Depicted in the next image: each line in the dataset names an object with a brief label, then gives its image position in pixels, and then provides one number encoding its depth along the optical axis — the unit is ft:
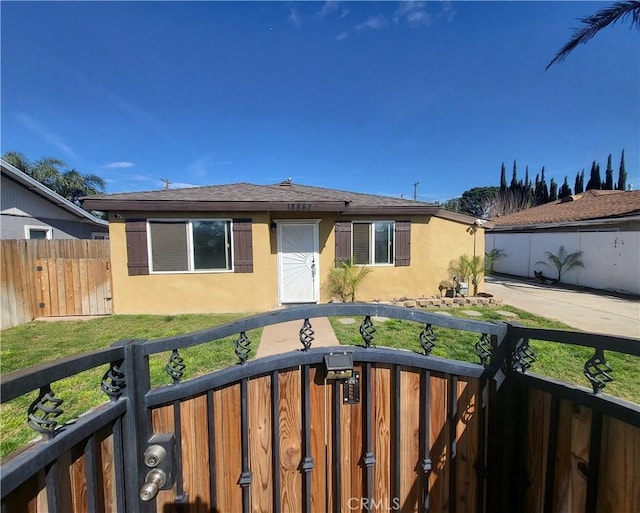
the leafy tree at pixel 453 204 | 128.18
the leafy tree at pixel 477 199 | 115.75
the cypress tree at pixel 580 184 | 97.25
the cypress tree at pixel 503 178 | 106.55
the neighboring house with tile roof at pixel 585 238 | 29.68
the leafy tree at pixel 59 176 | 61.46
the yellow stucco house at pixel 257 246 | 21.86
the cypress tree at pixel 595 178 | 92.07
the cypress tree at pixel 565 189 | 99.18
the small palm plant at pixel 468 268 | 27.32
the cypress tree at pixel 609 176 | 88.43
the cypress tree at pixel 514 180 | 101.48
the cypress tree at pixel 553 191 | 99.96
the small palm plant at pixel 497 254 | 47.10
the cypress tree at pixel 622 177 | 85.87
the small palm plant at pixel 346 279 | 24.99
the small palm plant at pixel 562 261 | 34.73
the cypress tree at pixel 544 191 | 99.93
